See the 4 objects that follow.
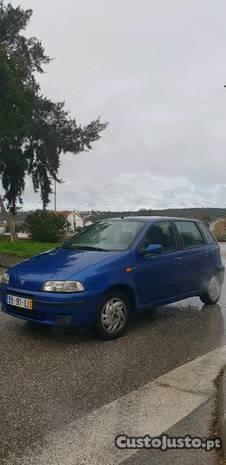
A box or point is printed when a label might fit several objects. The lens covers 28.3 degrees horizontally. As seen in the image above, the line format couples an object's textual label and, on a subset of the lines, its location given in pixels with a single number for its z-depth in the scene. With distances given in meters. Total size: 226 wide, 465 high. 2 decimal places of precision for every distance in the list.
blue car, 5.38
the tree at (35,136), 26.55
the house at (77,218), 81.88
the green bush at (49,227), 22.67
